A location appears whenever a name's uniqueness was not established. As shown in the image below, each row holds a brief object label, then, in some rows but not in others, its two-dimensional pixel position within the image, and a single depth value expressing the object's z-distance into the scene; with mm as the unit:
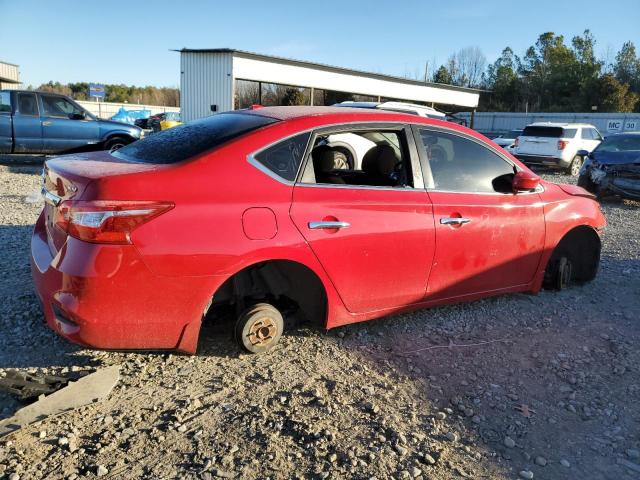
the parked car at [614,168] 9625
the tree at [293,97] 30547
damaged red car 2680
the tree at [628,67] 52234
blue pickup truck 11727
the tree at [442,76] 65500
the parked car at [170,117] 24441
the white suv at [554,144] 16484
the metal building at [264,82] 21281
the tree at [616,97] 45688
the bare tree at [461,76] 69188
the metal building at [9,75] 37781
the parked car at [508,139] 21831
